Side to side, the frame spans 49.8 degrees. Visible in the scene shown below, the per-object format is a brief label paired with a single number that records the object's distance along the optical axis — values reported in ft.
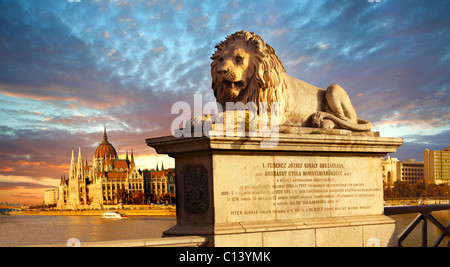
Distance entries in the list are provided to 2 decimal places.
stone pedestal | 22.09
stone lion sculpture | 26.43
